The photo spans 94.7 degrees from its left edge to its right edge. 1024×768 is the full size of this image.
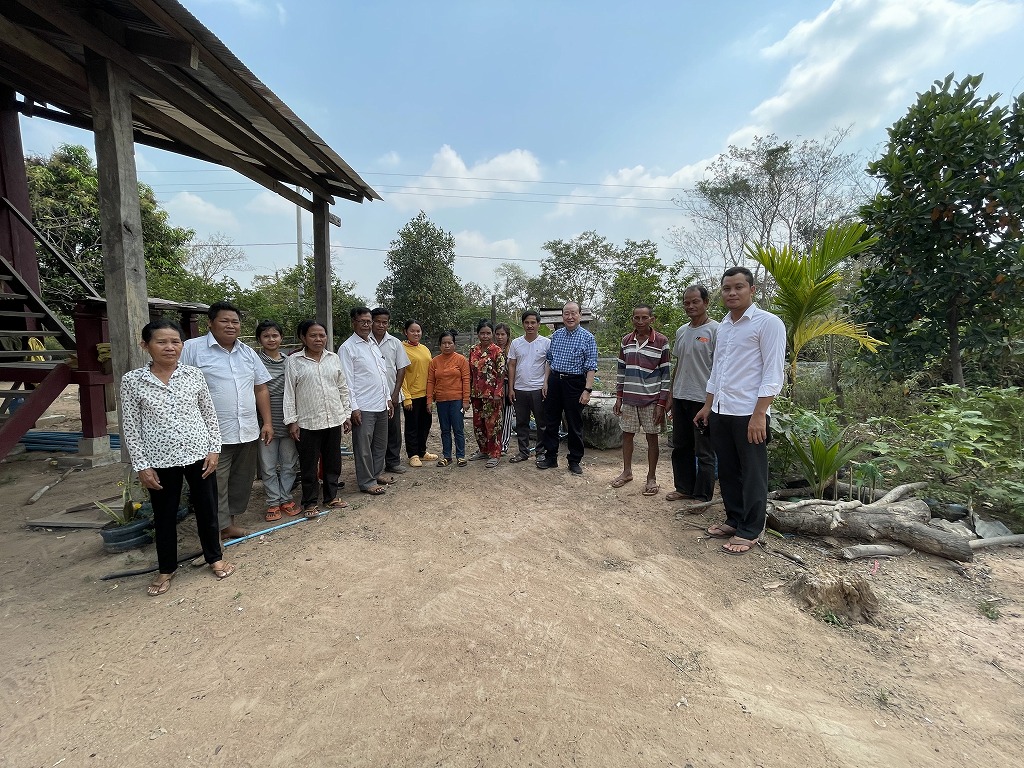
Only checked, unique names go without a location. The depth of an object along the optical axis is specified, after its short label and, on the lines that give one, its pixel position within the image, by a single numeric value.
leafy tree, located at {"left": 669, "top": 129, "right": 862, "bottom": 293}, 15.32
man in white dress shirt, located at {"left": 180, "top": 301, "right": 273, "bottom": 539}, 3.00
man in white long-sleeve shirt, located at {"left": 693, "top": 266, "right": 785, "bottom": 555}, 2.87
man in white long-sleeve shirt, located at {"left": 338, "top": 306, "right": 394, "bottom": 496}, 4.14
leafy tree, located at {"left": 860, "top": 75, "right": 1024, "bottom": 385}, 4.77
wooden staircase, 4.33
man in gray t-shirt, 3.70
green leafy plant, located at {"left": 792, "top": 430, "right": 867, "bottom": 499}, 3.47
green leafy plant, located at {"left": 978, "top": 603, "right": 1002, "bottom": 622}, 2.37
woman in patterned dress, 5.02
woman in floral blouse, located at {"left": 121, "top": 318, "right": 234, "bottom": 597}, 2.48
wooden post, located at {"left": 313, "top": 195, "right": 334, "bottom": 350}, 6.00
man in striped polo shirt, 4.05
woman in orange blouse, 4.94
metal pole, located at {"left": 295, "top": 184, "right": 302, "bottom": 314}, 18.55
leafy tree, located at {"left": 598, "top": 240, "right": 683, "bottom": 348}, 8.72
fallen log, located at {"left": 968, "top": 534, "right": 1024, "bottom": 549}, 3.03
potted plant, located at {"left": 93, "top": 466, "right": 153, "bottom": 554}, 3.02
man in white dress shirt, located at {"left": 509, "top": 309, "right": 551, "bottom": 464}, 5.05
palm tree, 4.05
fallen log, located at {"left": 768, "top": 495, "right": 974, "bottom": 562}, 2.92
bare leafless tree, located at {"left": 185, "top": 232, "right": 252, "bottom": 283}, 22.25
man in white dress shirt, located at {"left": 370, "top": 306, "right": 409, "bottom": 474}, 4.55
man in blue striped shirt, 4.60
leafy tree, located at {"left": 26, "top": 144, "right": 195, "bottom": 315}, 10.94
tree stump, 2.41
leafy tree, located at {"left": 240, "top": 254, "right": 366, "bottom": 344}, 15.61
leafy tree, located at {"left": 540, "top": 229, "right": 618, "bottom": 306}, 23.69
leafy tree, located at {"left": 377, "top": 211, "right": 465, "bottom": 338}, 15.09
